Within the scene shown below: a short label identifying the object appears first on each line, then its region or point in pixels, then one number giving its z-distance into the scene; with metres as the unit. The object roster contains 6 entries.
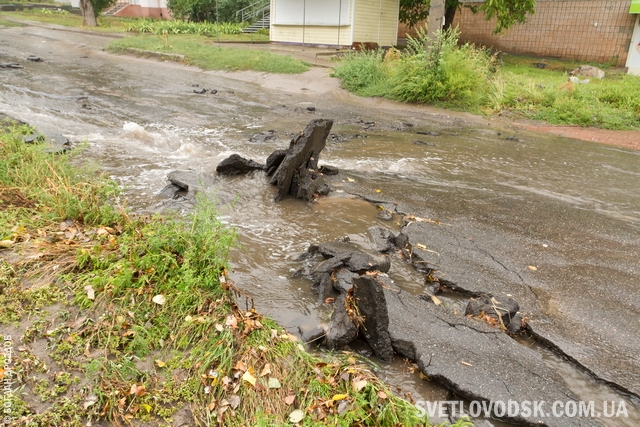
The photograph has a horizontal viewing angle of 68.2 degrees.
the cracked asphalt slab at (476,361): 3.39
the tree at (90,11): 29.88
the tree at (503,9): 16.96
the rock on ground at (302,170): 6.98
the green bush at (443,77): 13.81
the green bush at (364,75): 15.02
